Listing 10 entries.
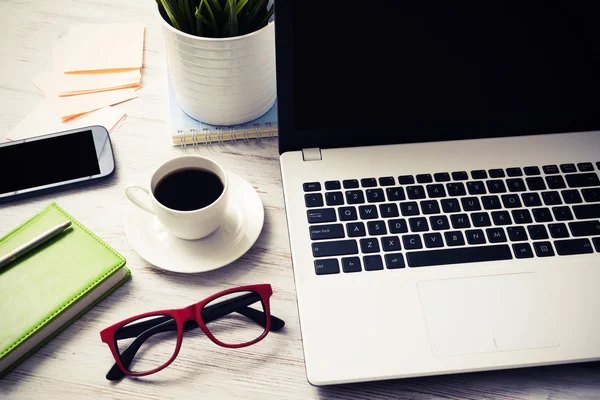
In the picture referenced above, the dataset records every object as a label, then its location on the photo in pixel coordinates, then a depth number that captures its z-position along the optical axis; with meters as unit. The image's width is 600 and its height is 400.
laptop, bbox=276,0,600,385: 0.51
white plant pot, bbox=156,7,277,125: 0.63
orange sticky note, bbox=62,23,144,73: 0.81
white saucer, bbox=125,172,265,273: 0.58
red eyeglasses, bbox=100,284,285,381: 0.52
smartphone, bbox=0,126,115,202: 0.64
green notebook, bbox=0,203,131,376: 0.51
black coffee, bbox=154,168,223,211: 0.57
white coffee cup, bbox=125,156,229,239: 0.55
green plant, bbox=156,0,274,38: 0.62
